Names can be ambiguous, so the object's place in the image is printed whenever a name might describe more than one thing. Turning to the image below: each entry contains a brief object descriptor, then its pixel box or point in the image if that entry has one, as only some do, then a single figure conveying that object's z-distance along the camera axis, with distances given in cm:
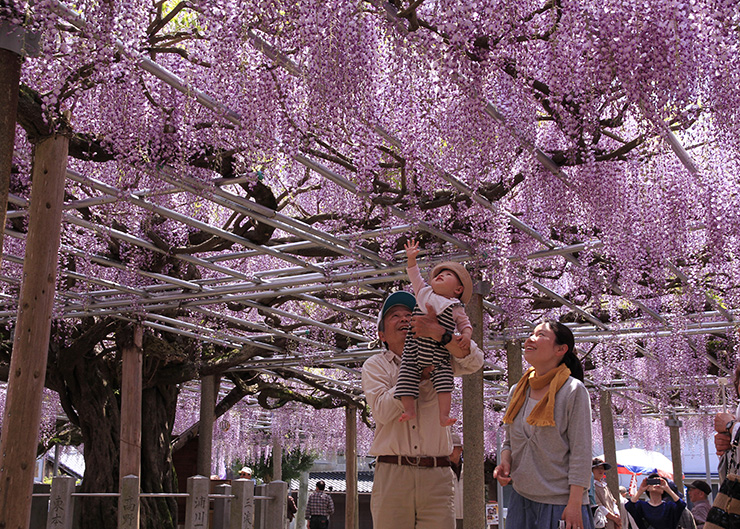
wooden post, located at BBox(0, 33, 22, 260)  341
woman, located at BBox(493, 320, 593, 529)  256
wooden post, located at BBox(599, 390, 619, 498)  1460
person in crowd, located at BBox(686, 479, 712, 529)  587
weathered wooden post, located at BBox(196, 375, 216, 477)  1208
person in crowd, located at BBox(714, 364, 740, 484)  285
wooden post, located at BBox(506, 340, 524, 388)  994
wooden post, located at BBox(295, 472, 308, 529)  2095
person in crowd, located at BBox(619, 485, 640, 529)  595
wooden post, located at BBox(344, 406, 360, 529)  1510
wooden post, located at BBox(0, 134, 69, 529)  378
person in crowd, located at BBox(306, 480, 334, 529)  1241
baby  261
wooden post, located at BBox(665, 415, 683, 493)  1731
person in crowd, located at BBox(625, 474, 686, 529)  585
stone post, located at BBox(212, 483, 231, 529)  739
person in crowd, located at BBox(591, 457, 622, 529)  535
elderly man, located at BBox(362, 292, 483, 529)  261
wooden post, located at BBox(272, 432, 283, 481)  1909
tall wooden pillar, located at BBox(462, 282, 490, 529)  680
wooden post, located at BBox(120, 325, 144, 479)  844
